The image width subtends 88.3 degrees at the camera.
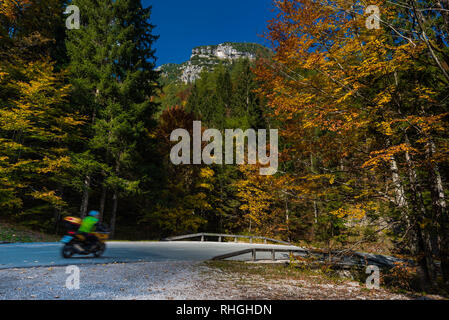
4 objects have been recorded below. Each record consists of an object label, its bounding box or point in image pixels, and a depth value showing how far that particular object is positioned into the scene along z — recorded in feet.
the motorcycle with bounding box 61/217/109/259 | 23.63
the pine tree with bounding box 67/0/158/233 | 51.83
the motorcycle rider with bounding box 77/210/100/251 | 23.91
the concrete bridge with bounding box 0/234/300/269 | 21.48
